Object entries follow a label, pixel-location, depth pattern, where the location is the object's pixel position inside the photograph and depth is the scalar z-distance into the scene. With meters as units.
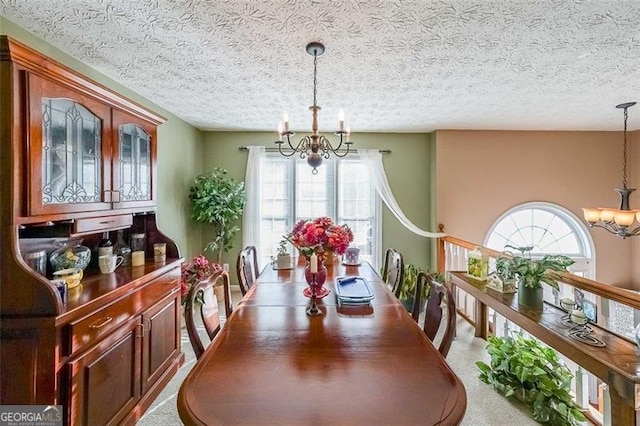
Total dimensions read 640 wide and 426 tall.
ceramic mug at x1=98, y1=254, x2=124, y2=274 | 2.09
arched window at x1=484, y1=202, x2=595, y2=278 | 4.76
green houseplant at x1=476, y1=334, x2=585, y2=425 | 2.04
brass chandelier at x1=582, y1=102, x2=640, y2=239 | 3.46
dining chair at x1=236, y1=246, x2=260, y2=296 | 2.41
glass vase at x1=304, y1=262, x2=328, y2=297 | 1.96
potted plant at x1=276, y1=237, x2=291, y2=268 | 2.90
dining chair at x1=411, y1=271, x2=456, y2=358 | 1.45
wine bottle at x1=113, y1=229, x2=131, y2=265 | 2.38
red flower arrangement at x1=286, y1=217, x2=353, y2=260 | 1.89
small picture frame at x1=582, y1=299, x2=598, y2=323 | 2.04
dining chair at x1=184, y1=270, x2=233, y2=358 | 1.46
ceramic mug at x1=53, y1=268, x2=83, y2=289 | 1.71
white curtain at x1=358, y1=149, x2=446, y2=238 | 4.68
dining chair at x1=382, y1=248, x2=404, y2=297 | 2.52
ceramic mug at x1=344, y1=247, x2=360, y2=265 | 3.09
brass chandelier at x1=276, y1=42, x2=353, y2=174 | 2.14
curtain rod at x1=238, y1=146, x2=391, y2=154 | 4.69
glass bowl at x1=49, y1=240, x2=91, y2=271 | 1.78
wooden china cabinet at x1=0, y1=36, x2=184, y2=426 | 1.37
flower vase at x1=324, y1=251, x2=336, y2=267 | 3.05
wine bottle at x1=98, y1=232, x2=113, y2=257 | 2.12
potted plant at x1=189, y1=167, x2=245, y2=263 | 4.14
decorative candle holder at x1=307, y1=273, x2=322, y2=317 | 1.73
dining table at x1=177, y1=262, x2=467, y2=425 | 0.96
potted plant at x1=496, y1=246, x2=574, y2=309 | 2.13
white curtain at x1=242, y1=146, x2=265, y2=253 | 4.64
